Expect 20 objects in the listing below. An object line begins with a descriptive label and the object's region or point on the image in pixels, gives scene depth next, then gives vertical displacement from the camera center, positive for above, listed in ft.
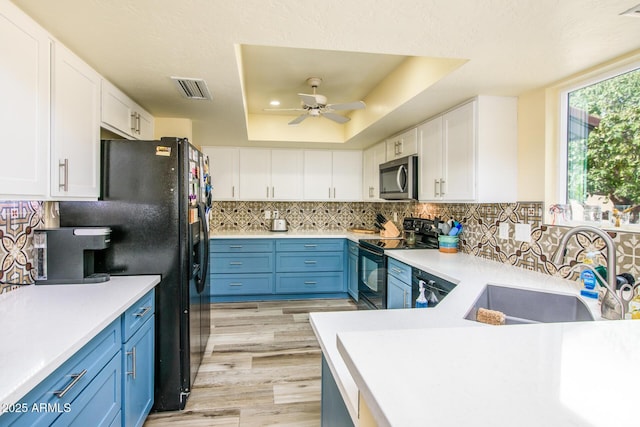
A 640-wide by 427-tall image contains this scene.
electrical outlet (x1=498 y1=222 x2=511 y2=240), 8.10 -0.43
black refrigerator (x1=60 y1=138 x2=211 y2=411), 6.66 -0.27
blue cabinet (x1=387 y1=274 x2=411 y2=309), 8.72 -2.25
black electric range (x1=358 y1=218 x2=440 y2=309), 10.44 -1.45
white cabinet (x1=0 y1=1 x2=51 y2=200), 4.03 +1.37
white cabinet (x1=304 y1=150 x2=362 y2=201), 15.46 +1.72
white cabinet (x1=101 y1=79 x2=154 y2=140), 6.68 +2.19
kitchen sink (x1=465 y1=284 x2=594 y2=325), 5.39 -1.59
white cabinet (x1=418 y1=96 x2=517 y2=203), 7.76 +1.50
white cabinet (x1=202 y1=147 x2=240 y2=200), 14.71 +1.78
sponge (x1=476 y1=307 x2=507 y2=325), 4.75 -1.52
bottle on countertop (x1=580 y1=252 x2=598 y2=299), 5.32 -1.13
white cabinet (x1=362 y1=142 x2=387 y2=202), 13.46 +1.87
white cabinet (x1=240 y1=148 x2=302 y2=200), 15.02 +1.71
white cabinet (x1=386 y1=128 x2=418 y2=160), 10.53 +2.30
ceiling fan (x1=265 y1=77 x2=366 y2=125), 9.36 +3.15
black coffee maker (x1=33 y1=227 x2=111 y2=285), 5.83 -0.77
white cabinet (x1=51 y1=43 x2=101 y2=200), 5.06 +1.37
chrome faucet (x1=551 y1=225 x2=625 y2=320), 4.33 -0.85
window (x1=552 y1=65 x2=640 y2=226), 5.65 +1.18
